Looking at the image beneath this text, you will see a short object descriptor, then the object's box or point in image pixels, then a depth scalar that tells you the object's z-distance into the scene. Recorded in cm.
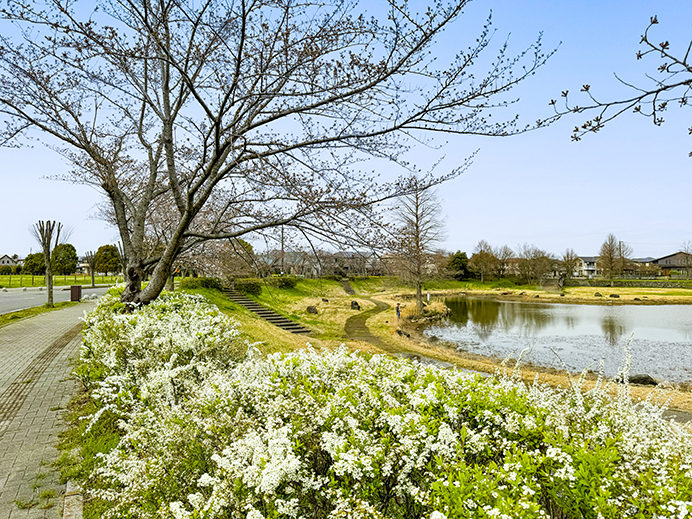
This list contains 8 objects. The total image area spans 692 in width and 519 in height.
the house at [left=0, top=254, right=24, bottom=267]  9086
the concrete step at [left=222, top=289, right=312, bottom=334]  1788
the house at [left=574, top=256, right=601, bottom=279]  9158
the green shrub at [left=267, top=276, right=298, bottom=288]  2850
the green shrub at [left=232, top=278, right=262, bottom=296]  2483
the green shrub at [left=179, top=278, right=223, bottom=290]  2211
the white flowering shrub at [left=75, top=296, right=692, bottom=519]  192
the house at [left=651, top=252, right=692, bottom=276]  9209
